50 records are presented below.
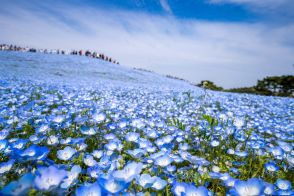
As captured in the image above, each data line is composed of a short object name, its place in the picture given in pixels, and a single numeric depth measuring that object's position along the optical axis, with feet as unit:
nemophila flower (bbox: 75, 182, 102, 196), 3.19
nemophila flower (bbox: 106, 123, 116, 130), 8.43
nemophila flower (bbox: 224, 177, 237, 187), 4.81
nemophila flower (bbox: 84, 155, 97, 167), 5.22
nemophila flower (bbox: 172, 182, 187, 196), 4.09
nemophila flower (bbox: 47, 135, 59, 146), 5.95
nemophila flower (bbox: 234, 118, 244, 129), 9.39
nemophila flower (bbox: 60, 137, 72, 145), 6.01
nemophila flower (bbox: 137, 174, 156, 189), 4.10
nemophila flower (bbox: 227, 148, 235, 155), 7.55
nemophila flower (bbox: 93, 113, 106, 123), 8.22
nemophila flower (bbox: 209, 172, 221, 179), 5.08
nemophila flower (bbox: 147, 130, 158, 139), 8.22
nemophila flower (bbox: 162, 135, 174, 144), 7.90
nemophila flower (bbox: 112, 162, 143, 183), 3.31
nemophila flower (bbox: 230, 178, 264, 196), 3.54
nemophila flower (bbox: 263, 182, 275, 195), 3.87
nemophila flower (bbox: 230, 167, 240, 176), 6.20
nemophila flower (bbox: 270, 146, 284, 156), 7.31
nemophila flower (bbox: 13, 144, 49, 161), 4.17
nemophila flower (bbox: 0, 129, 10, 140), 7.22
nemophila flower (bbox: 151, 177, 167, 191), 4.19
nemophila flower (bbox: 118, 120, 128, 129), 8.96
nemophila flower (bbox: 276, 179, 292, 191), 4.92
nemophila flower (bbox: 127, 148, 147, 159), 5.67
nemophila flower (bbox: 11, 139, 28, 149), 5.22
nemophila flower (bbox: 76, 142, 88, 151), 5.96
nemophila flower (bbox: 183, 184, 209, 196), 3.91
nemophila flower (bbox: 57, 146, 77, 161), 5.32
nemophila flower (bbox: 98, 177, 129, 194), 3.16
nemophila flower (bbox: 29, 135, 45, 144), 5.75
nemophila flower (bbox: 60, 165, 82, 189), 3.84
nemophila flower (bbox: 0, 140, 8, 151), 5.40
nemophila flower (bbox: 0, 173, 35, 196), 2.36
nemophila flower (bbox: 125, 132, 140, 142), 6.93
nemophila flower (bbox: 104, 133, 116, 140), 7.13
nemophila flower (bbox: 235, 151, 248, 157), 6.98
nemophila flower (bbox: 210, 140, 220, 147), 7.91
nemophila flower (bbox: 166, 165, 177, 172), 5.32
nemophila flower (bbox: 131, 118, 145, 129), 9.26
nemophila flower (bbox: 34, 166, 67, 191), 2.84
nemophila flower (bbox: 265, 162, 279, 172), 6.03
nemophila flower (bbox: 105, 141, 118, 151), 6.16
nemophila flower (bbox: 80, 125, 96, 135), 6.91
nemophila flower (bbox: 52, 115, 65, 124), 8.13
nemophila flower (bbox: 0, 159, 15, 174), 4.16
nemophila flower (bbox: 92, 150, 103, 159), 5.92
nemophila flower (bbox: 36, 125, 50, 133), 6.98
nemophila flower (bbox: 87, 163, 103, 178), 4.68
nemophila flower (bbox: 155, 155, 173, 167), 5.10
